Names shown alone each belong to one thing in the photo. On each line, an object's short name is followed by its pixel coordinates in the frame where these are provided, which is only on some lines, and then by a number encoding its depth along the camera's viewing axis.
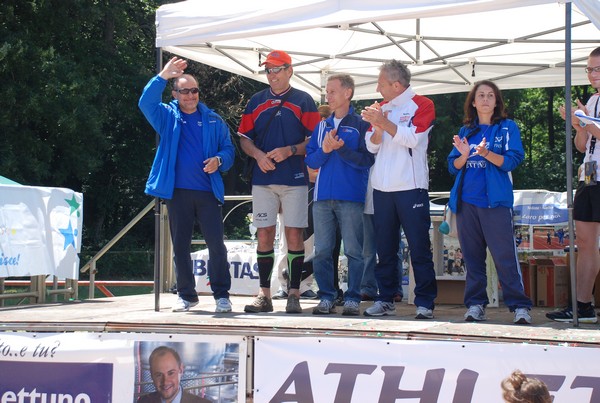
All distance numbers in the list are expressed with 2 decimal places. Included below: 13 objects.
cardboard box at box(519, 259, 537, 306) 7.25
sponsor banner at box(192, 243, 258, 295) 8.61
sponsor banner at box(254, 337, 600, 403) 4.36
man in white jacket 5.75
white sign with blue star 7.46
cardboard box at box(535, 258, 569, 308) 7.04
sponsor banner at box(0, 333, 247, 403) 5.02
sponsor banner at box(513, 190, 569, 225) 7.86
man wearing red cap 6.18
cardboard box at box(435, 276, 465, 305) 7.38
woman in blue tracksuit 5.41
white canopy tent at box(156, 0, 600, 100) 5.50
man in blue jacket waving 6.13
